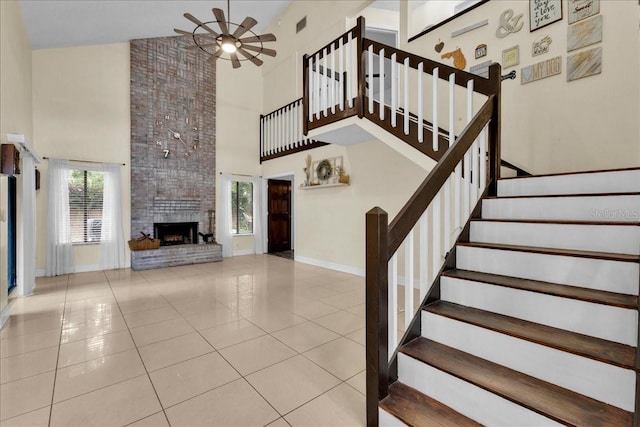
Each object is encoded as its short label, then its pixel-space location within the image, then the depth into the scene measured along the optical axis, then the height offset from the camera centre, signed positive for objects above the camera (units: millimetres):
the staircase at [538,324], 1371 -669
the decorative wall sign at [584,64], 3094 +1564
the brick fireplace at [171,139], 6656 +1732
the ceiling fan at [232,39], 3849 +2439
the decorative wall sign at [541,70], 3373 +1649
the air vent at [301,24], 7028 +4515
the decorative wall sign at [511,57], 3698 +1945
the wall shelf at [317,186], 5883 +525
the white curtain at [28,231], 4332 -285
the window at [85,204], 5906 +162
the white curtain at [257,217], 8258 -165
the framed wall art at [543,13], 3346 +2284
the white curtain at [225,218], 7707 -177
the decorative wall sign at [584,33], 3082 +1888
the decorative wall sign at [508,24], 3645 +2339
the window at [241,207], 8133 +117
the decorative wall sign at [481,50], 3998 +2177
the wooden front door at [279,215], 8609 -119
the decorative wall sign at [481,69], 4002 +1947
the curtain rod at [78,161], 5599 +1039
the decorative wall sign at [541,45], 3435 +1937
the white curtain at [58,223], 5555 -202
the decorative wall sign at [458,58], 4234 +2199
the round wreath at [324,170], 6184 +869
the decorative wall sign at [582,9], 3090 +2142
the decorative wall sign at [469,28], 3968 +2539
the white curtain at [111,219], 6188 -149
